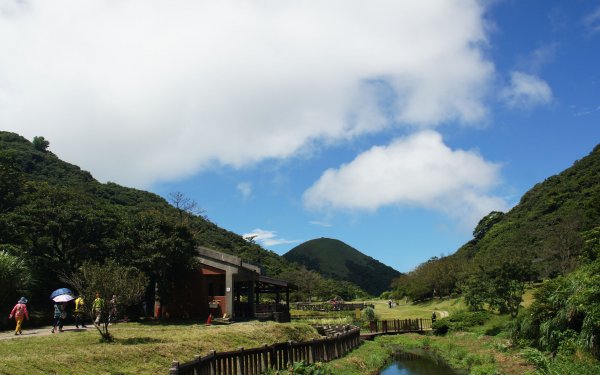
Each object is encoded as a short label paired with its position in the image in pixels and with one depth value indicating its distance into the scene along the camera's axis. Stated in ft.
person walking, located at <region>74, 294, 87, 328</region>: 65.39
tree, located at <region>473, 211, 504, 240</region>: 369.87
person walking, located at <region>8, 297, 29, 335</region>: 69.00
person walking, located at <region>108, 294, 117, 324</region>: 63.21
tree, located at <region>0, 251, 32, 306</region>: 82.74
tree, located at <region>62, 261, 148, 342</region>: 63.41
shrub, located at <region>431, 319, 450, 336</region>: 131.44
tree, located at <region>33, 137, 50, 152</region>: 314.35
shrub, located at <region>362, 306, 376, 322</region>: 159.12
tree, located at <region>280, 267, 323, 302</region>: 273.13
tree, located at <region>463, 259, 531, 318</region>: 122.42
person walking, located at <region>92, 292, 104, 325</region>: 62.34
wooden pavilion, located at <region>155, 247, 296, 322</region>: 111.45
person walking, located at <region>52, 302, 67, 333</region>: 73.87
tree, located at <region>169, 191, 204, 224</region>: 192.51
